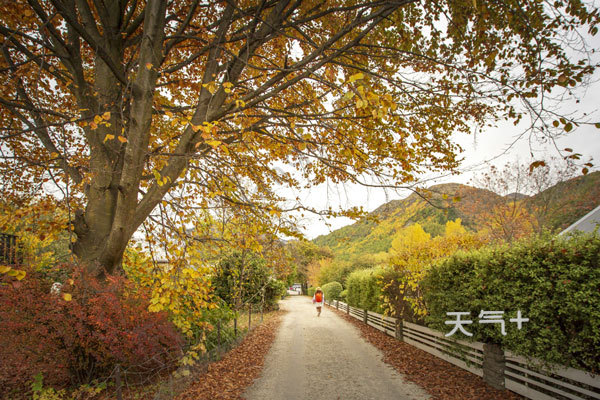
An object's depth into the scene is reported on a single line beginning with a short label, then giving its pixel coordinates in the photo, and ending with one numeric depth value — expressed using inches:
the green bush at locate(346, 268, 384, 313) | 510.2
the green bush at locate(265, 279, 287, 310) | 777.6
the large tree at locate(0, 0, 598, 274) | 164.9
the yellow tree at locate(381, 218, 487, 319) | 338.3
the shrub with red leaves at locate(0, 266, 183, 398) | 187.5
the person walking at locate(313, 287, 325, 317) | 720.1
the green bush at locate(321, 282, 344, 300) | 1039.7
